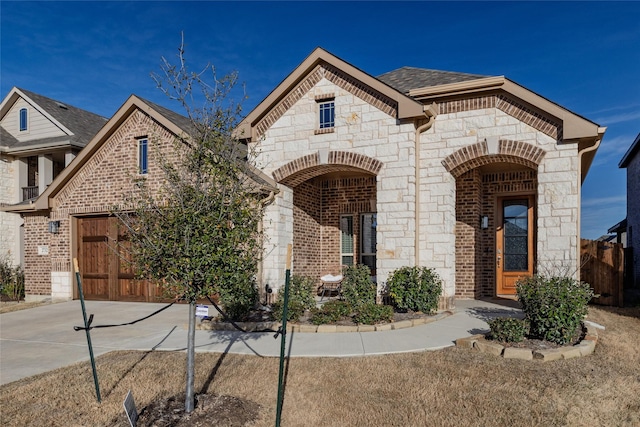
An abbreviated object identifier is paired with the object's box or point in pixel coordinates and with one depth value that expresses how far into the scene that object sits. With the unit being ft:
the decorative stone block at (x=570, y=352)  19.30
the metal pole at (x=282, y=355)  12.60
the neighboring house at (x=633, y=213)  57.67
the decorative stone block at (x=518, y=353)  19.13
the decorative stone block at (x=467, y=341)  21.04
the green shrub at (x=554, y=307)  20.48
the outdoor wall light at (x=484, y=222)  38.41
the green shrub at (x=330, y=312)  26.23
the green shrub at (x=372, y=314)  26.07
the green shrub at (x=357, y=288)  29.40
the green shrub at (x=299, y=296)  27.55
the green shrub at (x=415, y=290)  29.19
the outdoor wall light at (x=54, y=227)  41.75
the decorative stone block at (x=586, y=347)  19.94
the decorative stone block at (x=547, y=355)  18.94
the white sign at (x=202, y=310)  17.60
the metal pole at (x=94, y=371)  15.16
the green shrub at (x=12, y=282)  46.52
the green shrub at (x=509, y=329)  20.61
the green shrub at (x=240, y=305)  26.81
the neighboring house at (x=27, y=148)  55.62
